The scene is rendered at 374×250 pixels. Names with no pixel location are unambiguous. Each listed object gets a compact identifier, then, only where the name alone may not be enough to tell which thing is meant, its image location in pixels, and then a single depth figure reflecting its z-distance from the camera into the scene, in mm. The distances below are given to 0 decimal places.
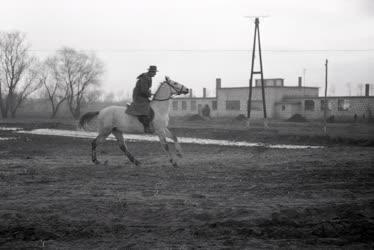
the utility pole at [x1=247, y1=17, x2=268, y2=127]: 34100
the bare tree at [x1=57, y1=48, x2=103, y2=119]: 71375
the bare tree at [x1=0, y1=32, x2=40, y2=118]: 69312
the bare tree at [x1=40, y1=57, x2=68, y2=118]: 71625
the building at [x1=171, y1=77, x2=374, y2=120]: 50906
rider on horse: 13414
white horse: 13477
